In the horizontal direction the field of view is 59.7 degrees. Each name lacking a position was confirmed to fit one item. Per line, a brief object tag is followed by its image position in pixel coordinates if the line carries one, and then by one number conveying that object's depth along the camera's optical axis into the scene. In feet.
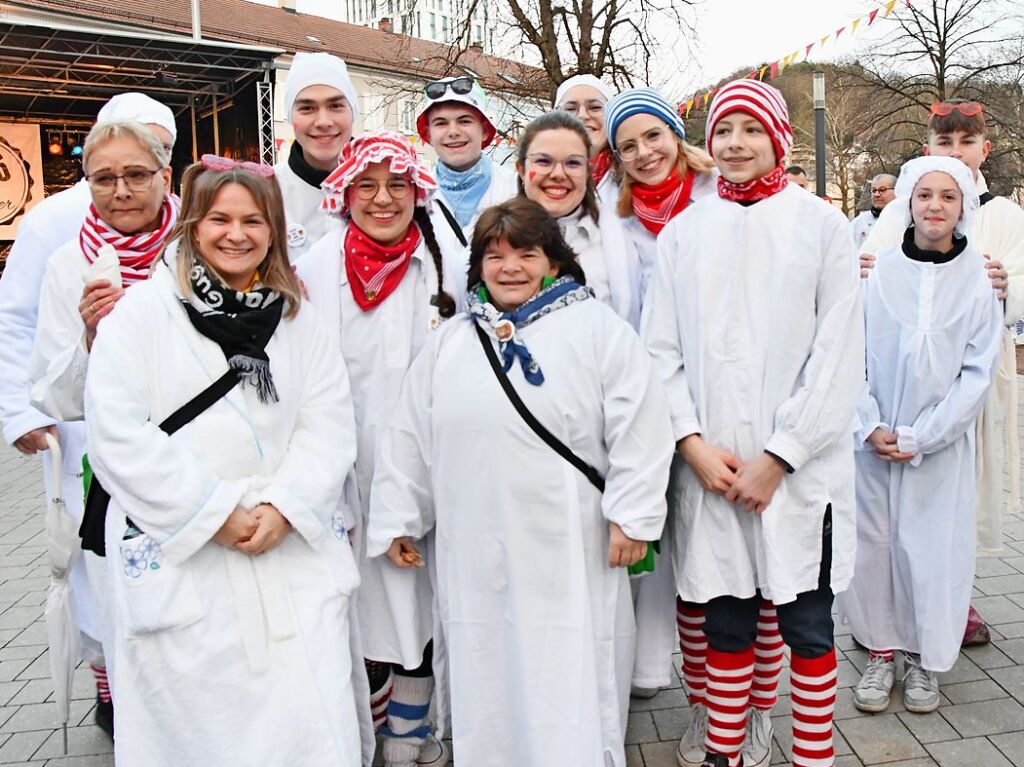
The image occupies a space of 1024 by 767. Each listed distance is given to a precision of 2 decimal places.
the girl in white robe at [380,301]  9.35
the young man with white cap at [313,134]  12.01
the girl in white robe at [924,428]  10.82
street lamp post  33.98
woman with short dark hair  8.34
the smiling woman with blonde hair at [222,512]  7.59
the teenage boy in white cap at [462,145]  12.51
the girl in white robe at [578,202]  9.96
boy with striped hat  8.47
